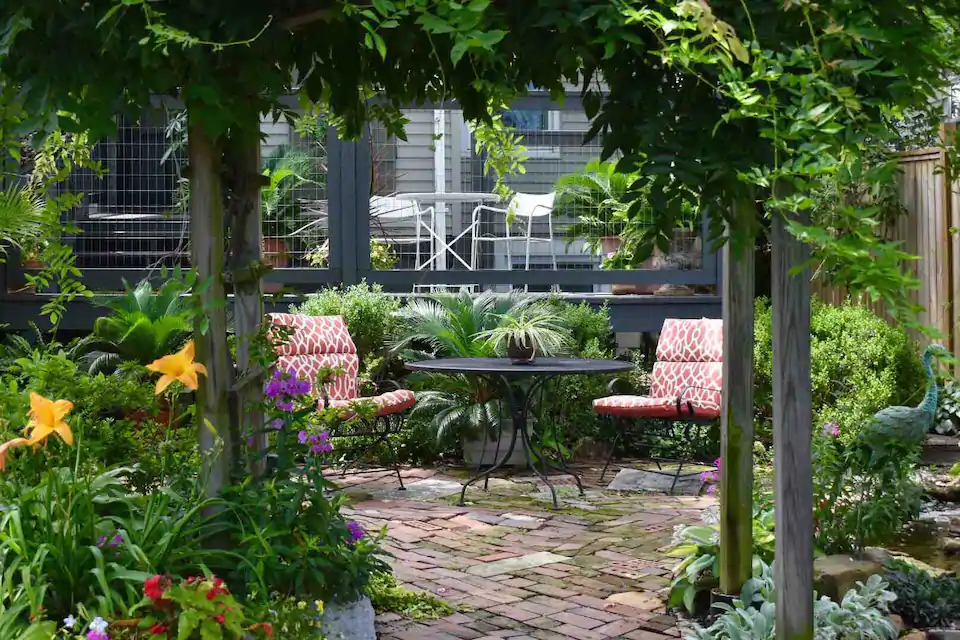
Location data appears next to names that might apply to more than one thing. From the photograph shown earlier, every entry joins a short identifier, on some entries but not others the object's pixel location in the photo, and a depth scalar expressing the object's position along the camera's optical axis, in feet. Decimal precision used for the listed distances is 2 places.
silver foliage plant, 10.85
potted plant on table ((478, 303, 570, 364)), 21.30
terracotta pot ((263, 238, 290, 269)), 27.76
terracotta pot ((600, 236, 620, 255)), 28.58
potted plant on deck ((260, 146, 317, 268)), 27.73
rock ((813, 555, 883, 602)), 12.21
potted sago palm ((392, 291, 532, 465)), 23.65
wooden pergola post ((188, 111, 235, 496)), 9.93
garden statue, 13.69
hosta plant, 12.73
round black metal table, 19.57
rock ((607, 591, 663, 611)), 13.32
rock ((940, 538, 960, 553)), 16.53
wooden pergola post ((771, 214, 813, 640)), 9.36
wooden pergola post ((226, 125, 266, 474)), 10.31
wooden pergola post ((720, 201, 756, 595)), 12.16
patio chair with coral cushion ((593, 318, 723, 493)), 21.39
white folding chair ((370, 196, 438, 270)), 29.53
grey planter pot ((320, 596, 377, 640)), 10.68
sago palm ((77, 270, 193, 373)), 21.34
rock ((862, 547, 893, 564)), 13.30
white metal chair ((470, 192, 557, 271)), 28.96
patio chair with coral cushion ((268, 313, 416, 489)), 21.58
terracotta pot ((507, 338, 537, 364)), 21.12
